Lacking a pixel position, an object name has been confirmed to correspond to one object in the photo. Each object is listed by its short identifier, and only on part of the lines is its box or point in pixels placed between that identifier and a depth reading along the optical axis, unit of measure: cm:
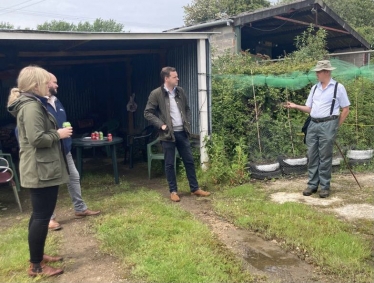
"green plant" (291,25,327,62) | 912
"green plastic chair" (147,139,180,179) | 664
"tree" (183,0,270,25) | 2089
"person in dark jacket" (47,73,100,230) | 405
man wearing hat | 512
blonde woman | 305
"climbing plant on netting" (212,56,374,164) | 664
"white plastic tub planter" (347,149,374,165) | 681
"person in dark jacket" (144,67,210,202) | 530
